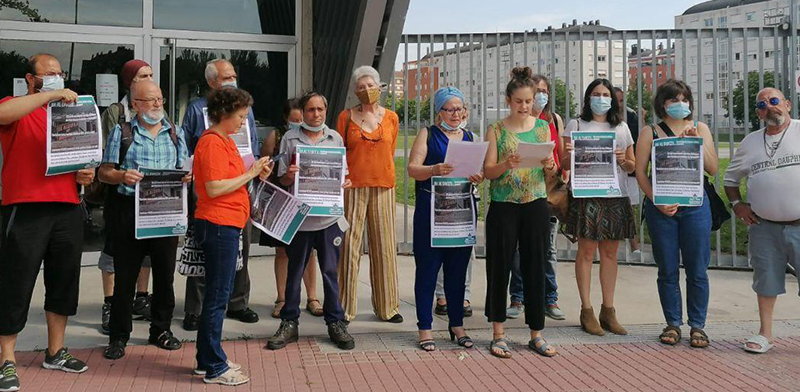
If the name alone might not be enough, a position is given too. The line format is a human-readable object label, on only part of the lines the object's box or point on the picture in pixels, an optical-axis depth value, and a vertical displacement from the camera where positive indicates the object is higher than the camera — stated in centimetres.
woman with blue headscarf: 545 -25
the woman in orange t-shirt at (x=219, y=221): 452 -9
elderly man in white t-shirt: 538 +5
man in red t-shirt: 452 -2
